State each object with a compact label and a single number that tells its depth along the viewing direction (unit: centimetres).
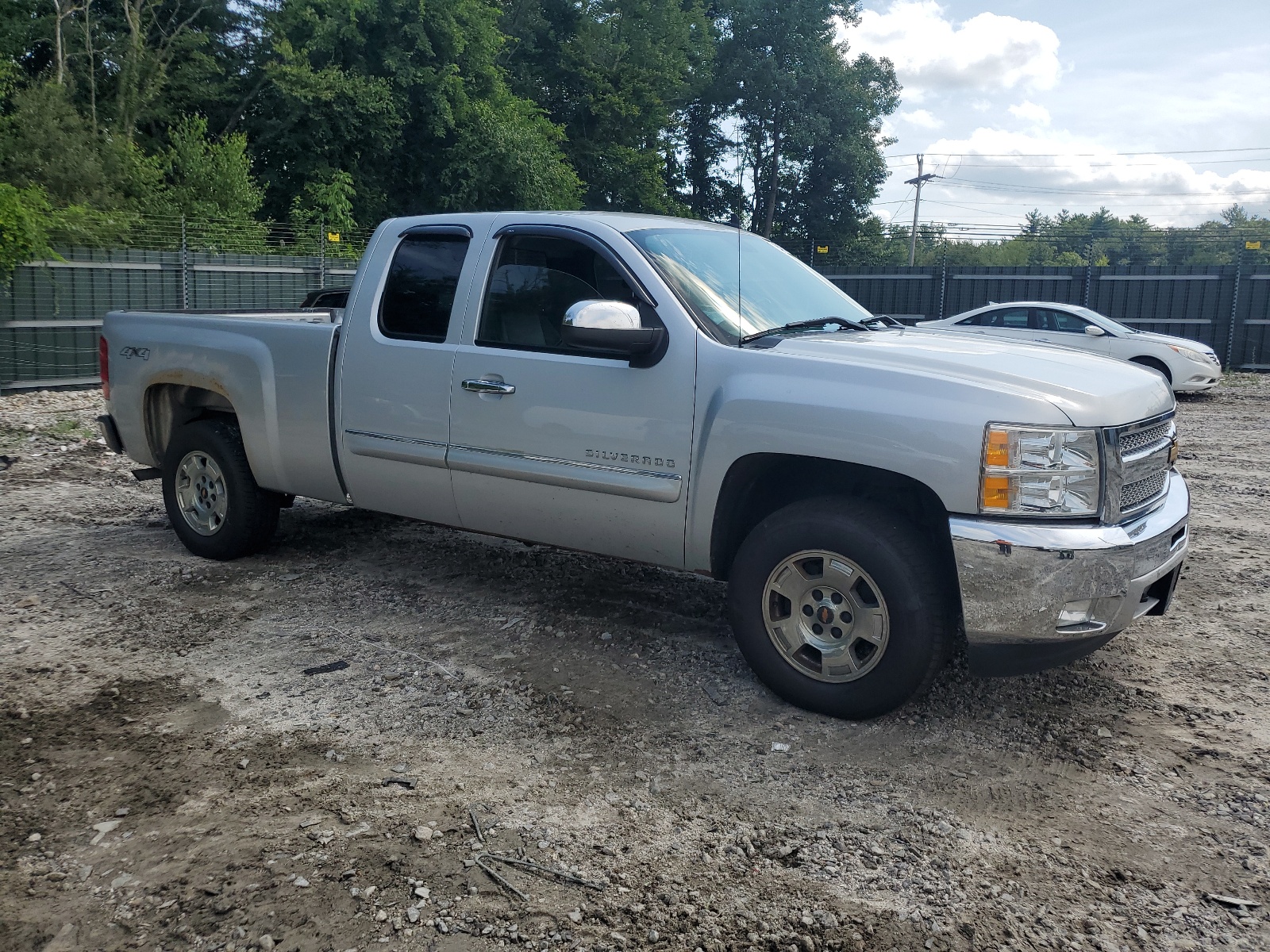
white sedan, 1527
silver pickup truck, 372
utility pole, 5967
